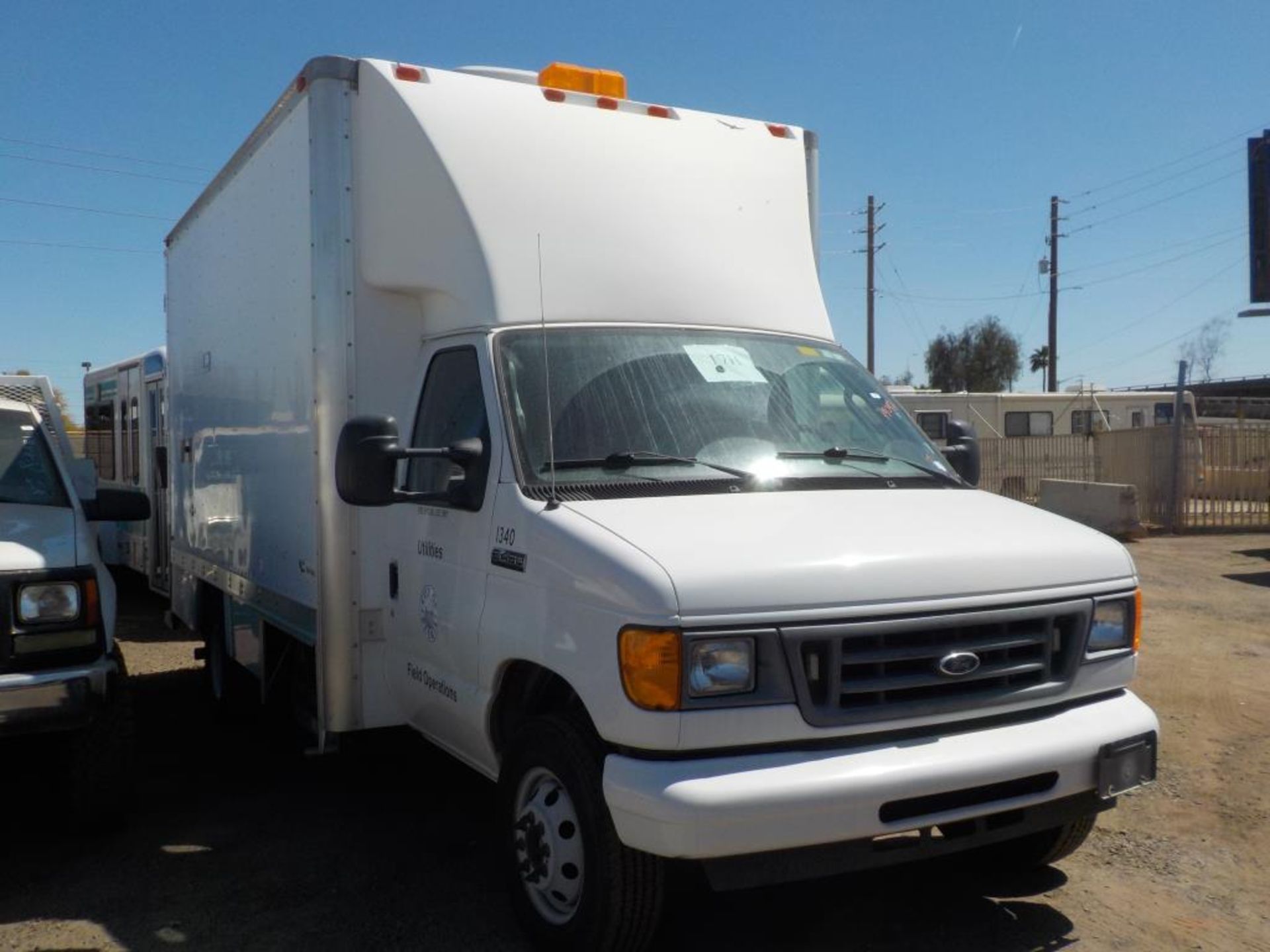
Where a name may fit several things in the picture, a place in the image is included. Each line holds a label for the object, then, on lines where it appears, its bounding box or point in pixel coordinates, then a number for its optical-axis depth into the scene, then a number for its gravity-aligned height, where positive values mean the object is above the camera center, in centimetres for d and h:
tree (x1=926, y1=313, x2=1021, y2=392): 6353 +400
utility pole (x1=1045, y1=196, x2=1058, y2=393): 4062 +472
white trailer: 2311 +43
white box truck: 331 -32
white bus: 1195 -5
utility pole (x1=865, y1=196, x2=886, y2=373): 3856 +597
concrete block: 1616 -107
